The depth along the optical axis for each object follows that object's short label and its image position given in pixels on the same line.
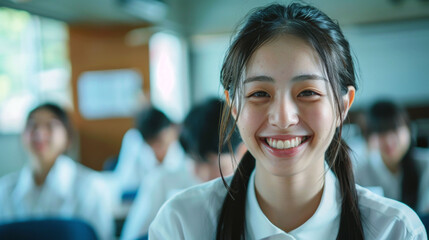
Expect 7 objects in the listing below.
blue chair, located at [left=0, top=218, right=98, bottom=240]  1.57
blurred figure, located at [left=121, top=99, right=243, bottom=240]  1.89
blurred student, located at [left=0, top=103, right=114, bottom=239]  2.32
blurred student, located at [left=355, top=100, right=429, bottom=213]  2.40
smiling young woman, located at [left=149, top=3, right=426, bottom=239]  0.95
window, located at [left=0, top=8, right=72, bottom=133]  4.41
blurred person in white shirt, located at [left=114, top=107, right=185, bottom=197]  3.17
